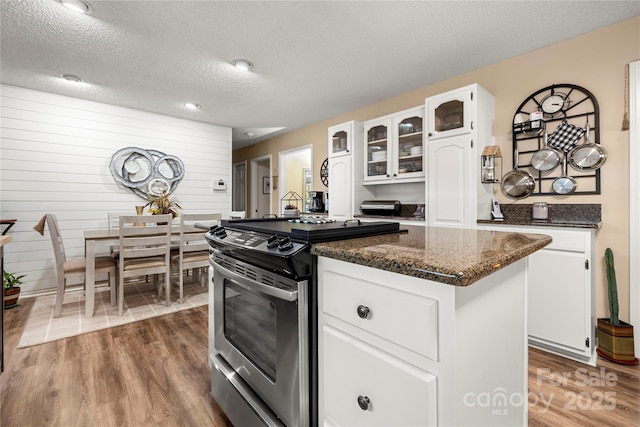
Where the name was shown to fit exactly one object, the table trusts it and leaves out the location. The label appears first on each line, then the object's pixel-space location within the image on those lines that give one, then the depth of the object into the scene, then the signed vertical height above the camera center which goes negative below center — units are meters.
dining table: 2.71 -0.46
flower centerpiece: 3.42 +0.07
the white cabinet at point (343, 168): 3.76 +0.58
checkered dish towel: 2.33 +0.61
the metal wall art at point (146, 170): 4.02 +0.61
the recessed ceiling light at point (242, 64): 2.79 +1.44
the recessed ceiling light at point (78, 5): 1.97 +1.42
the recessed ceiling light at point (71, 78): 3.09 +1.45
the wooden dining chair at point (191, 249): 3.13 -0.40
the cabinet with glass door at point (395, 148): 3.18 +0.75
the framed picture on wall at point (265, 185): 6.90 +0.66
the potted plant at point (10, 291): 3.01 -0.80
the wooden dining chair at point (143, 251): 2.77 -0.37
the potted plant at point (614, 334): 1.95 -0.83
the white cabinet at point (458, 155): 2.59 +0.53
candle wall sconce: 2.59 +0.44
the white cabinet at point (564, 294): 1.95 -0.58
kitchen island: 0.69 -0.33
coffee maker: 4.56 +0.18
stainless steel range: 1.00 -0.42
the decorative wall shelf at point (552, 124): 2.28 +0.72
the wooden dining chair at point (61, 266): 2.71 -0.51
